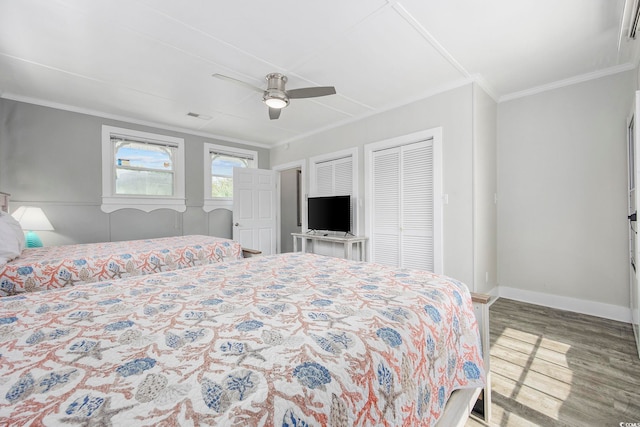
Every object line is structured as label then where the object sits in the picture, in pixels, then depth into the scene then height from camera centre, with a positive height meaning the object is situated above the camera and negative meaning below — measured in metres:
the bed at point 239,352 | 0.55 -0.38
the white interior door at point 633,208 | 2.05 +0.04
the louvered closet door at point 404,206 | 3.45 +0.09
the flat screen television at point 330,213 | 4.24 -0.01
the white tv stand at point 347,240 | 3.93 -0.42
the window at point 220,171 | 4.99 +0.79
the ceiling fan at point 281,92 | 2.70 +1.21
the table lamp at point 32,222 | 3.25 -0.12
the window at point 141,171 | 4.02 +0.66
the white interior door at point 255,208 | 4.99 +0.08
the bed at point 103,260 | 1.98 -0.43
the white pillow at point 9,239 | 1.92 -0.20
